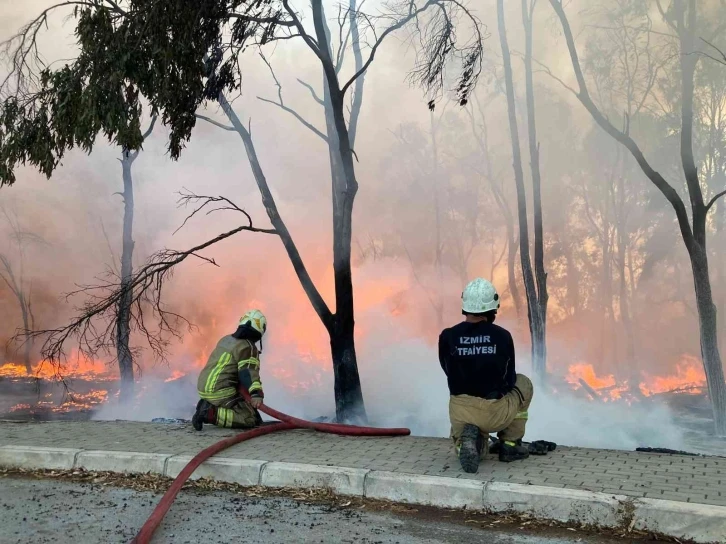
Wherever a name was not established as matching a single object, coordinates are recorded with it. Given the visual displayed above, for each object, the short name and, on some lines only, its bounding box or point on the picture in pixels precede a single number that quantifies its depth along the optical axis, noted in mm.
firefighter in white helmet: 4996
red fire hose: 3736
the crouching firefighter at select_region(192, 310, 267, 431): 6852
